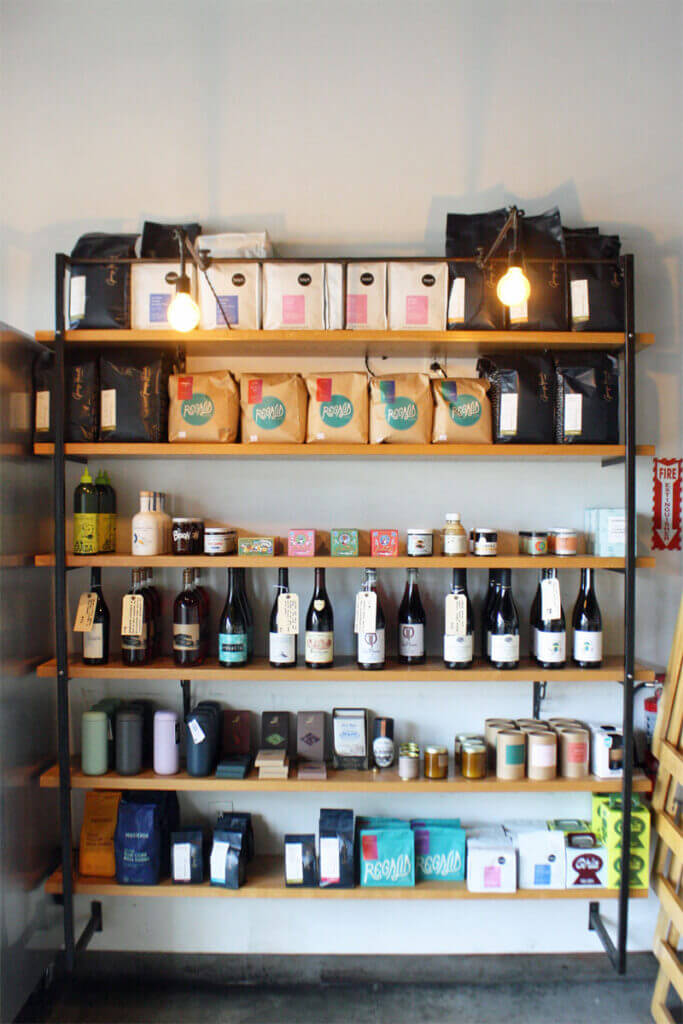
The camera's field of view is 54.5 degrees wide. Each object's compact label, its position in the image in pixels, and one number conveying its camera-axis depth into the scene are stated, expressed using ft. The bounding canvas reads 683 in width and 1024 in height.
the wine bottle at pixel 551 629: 6.79
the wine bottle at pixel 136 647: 6.93
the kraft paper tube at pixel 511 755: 6.82
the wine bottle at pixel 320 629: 6.82
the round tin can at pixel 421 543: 6.74
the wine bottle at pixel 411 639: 7.01
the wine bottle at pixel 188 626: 6.91
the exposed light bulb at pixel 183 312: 5.65
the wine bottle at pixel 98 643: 6.91
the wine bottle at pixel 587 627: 6.85
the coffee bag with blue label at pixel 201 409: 6.71
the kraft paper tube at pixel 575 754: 6.88
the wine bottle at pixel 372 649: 6.76
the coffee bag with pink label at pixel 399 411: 6.62
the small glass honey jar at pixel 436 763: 6.80
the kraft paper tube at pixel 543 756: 6.82
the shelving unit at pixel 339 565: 6.55
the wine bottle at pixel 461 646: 6.77
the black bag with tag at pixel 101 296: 6.68
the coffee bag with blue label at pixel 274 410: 6.67
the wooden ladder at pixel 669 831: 6.54
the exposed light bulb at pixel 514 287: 5.47
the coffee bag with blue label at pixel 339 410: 6.65
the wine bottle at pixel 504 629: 6.79
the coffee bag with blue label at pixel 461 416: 6.67
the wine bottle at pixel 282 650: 6.81
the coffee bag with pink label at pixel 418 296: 6.64
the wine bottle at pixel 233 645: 6.84
